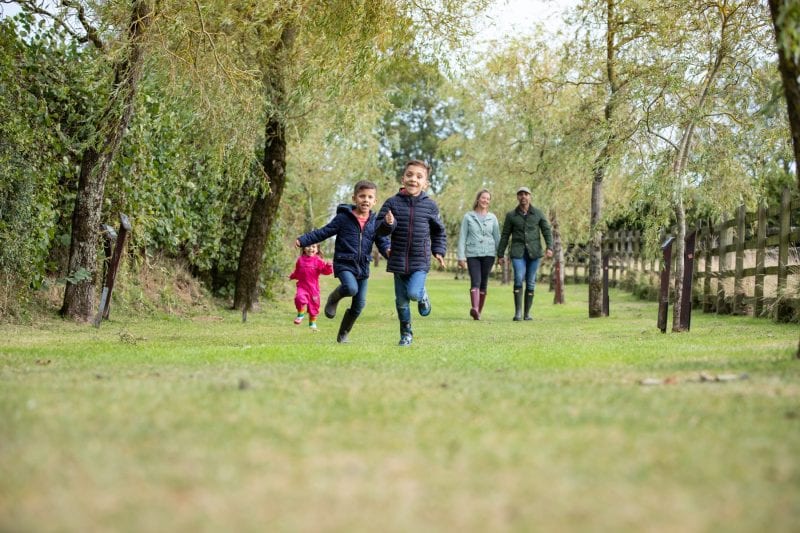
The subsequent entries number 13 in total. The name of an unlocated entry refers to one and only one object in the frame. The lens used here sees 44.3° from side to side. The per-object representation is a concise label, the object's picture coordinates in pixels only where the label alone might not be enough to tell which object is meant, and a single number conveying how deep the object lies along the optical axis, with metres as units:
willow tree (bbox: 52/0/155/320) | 11.91
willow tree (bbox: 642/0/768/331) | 11.79
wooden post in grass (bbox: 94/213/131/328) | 11.97
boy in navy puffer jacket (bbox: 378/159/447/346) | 10.23
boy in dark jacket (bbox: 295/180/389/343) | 10.34
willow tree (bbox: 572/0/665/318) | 12.94
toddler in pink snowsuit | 14.42
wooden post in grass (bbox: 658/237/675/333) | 11.54
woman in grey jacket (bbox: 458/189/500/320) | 15.89
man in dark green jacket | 16.28
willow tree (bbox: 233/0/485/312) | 12.58
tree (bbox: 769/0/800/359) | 6.57
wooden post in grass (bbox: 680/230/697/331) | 11.34
